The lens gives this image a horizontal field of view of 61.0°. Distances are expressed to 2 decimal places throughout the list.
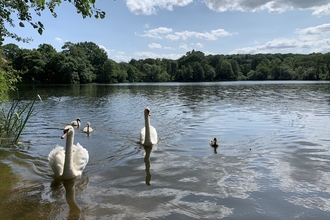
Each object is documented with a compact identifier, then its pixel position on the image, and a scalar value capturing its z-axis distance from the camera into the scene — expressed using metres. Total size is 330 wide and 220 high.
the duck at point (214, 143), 11.38
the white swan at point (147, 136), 11.53
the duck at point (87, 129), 14.60
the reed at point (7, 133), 12.21
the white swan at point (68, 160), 7.61
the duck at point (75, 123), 16.16
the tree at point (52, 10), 5.25
